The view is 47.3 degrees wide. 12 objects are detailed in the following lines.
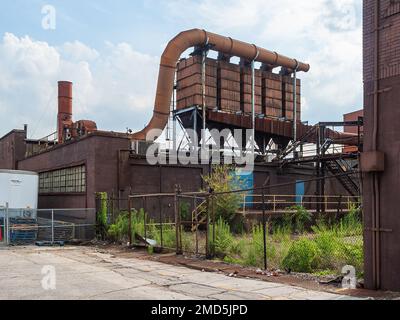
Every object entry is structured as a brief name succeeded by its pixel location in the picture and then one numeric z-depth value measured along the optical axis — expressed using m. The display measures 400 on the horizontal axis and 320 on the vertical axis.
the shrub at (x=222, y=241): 14.07
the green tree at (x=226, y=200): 23.42
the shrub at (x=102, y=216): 21.59
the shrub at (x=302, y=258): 11.56
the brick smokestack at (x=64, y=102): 38.25
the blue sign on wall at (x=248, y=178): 30.48
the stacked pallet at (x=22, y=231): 20.59
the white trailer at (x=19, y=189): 23.25
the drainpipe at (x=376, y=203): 8.62
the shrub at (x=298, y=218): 24.91
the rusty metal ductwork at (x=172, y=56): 32.34
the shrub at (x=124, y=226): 18.73
